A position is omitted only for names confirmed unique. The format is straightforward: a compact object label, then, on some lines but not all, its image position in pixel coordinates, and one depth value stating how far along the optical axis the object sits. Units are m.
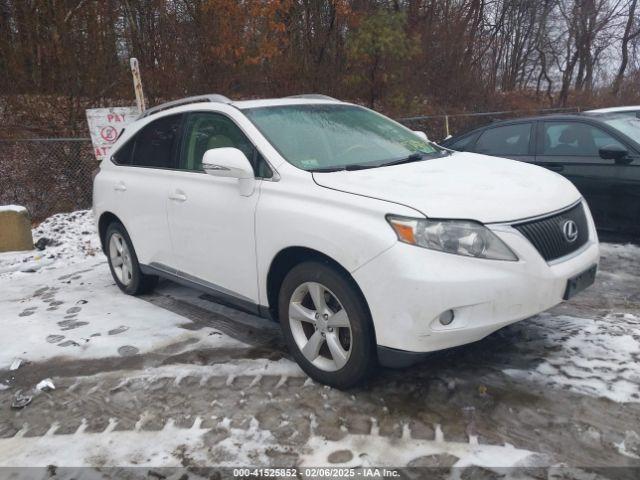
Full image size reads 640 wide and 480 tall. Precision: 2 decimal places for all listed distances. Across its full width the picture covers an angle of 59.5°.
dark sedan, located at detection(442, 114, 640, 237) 5.63
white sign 7.68
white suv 2.86
